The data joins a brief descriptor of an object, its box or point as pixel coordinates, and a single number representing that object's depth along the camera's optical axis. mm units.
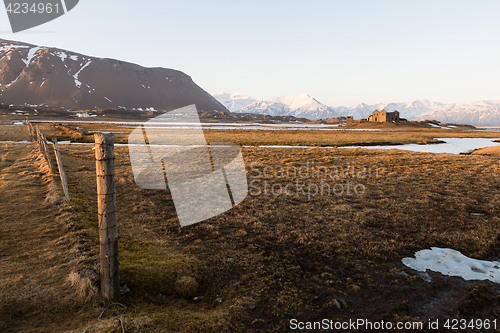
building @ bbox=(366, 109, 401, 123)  110775
